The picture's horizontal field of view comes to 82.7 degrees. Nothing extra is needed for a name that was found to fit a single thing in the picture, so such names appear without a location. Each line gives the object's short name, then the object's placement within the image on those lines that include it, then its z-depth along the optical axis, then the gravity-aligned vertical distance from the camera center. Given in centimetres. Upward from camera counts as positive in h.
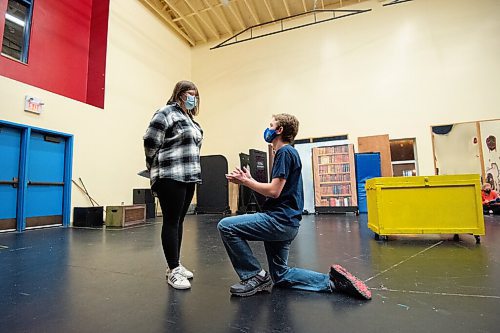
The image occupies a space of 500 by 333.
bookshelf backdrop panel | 696 +30
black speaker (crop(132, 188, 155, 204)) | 654 -4
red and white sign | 472 +156
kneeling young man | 144 -20
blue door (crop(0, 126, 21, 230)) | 447 +37
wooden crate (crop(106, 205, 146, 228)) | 496 -38
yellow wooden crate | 290 -19
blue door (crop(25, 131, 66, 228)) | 486 +31
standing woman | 164 +14
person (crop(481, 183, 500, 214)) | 583 -29
